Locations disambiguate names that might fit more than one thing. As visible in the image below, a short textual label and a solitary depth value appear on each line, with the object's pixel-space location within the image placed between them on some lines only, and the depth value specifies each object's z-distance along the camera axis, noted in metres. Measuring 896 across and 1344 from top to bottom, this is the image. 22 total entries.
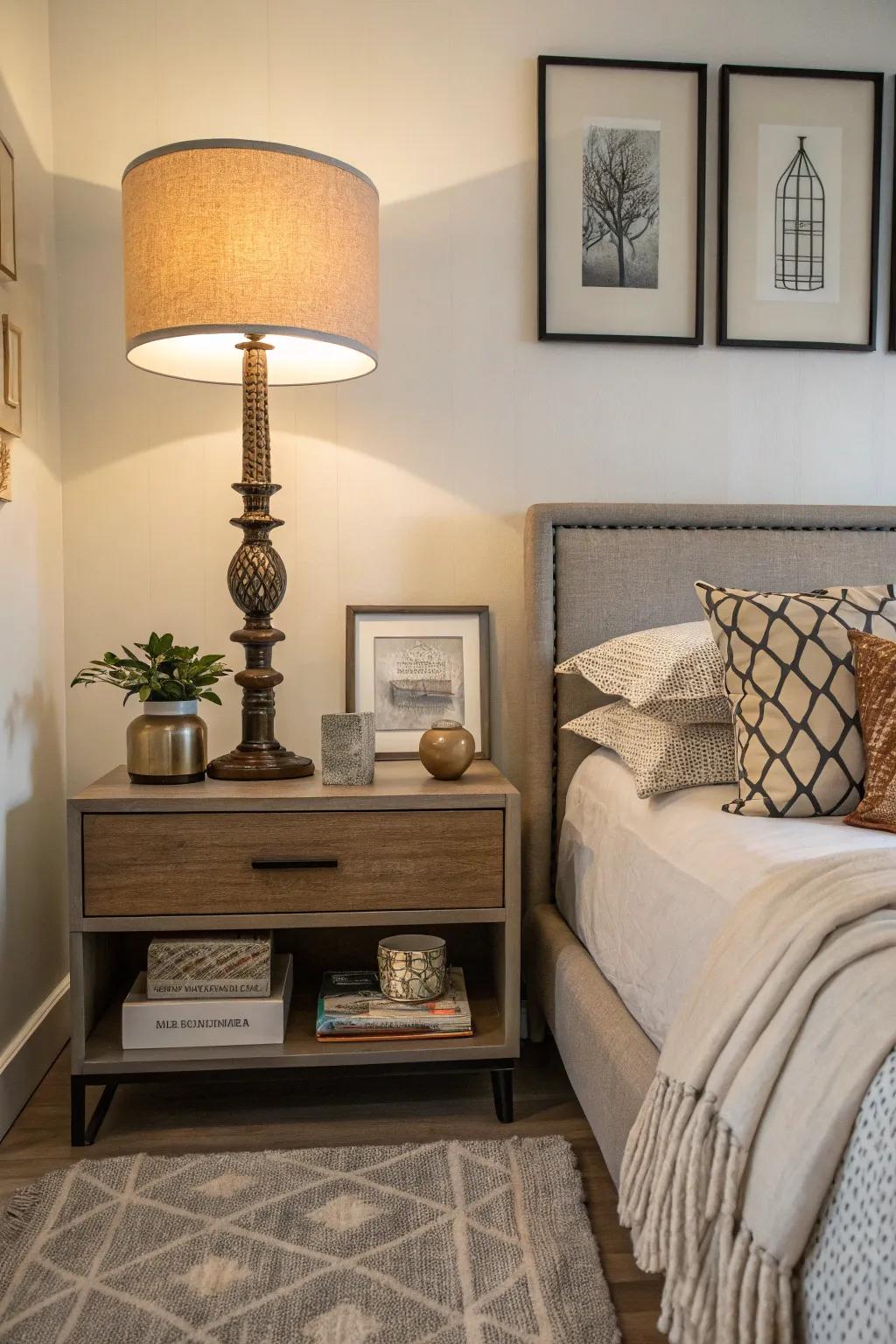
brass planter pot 1.82
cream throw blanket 0.88
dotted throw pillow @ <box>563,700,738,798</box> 1.67
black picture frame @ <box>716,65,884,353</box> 2.25
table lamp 1.67
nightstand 1.73
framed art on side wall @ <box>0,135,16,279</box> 1.77
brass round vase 1.87
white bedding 1.29
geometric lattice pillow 1.51
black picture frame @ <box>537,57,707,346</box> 2.21
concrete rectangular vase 1.85
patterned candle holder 1.86
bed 1.56
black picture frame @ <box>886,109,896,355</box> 2.34
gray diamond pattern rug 1.26
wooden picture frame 2.21
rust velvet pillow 1.43
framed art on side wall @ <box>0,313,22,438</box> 1.79
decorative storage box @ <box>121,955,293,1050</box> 1.77
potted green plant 1.82
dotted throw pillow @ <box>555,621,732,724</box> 1.69
